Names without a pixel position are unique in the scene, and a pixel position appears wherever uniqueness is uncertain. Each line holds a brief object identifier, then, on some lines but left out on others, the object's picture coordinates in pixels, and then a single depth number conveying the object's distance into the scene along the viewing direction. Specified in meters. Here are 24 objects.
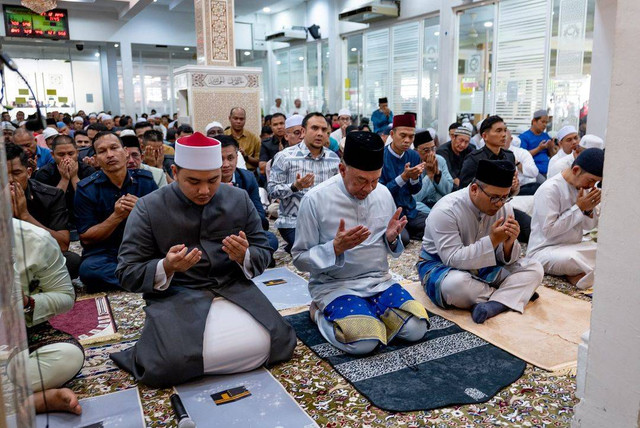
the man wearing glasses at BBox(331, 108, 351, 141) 8.48
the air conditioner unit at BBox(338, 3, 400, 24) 9.78
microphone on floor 1.84
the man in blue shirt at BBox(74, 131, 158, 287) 3.40
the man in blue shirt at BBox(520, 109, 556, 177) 6.54
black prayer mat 2.12
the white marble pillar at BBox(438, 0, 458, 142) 8.67
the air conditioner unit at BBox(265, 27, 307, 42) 12.64
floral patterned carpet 1.97
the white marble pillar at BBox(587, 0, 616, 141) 6.20
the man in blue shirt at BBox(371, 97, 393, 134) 8.95
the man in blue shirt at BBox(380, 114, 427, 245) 4.51
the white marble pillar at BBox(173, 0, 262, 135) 7.68
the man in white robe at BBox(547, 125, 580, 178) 5.56
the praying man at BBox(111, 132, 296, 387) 2.24
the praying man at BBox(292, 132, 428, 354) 2.50
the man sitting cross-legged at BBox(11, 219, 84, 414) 2.01
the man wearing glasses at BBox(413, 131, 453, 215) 5.01
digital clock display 11.48
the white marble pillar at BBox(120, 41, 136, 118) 12.62
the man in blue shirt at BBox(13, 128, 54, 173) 4.54
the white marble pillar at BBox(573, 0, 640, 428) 1.49
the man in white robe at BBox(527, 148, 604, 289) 3.38
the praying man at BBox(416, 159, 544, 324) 2.85
